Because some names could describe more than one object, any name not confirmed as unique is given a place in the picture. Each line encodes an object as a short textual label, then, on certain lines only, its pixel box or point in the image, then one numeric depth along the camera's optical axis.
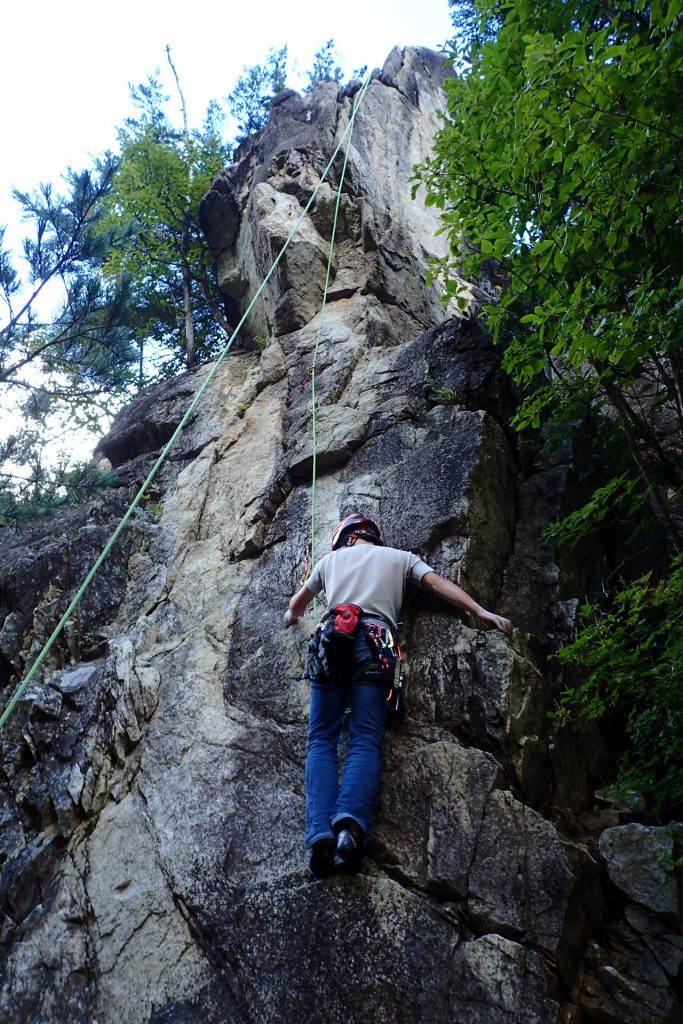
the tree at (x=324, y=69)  17.97
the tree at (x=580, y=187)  3.82
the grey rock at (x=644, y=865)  3.87
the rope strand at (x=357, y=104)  10.34
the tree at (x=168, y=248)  13.49
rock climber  3.71
